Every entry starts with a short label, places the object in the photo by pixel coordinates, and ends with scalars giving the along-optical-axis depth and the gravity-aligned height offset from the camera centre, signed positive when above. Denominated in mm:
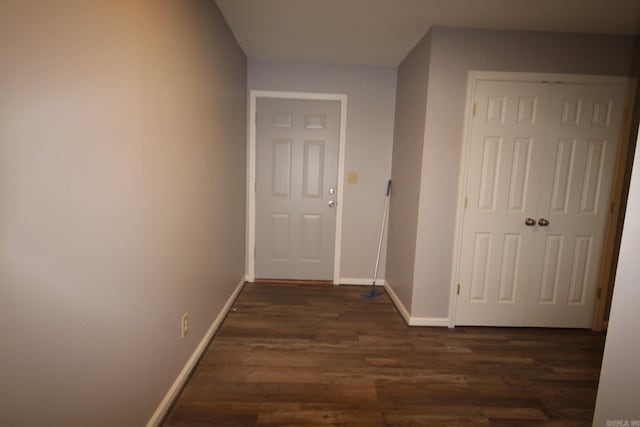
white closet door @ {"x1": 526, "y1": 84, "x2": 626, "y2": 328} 2475 -139
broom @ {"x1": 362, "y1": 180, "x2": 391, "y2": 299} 3418 -729
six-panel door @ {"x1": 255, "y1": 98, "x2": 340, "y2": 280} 3396 -159
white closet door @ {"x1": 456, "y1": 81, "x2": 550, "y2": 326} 2457 -149
